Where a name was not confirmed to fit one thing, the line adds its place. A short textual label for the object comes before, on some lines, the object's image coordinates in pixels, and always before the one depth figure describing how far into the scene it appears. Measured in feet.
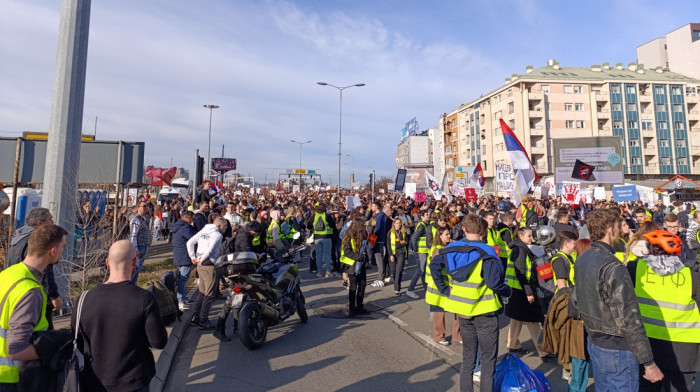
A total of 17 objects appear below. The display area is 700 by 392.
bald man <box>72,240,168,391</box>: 8.54
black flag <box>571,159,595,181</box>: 84.43
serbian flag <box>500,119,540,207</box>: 43.73
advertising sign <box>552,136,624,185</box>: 103.40
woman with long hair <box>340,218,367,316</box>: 23.67
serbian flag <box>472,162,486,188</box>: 85.39
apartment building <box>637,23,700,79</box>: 224.94
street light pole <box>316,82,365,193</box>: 104.83
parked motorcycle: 18.15
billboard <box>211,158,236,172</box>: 93.19
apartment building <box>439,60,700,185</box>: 196.34
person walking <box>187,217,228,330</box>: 21.17
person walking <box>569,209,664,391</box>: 9.30
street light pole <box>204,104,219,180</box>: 148.05
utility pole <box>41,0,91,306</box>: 19.93
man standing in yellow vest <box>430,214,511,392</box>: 12.46
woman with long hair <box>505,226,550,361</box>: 17.20
